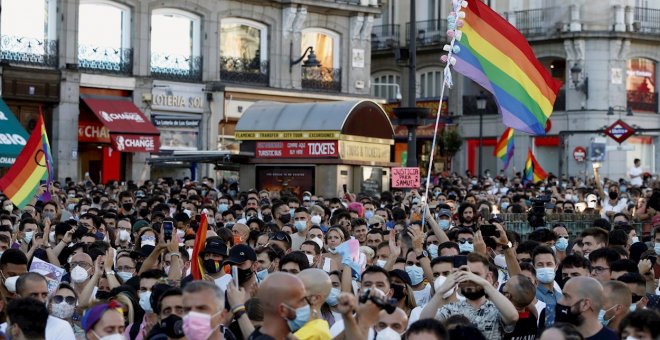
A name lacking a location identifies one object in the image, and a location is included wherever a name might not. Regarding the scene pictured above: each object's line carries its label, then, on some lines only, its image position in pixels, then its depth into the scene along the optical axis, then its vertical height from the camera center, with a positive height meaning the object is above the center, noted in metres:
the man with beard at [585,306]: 8.14 -0.85
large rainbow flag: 16.62 +1.32
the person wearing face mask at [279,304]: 6.97 -0.72
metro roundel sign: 34.88 +1.06
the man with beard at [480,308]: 8.67 -0.93
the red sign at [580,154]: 47.69 +0.60
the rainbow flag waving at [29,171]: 18.39 -0.10
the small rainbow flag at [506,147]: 39.06 +0.68
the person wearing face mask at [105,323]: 8.19 -0.99
